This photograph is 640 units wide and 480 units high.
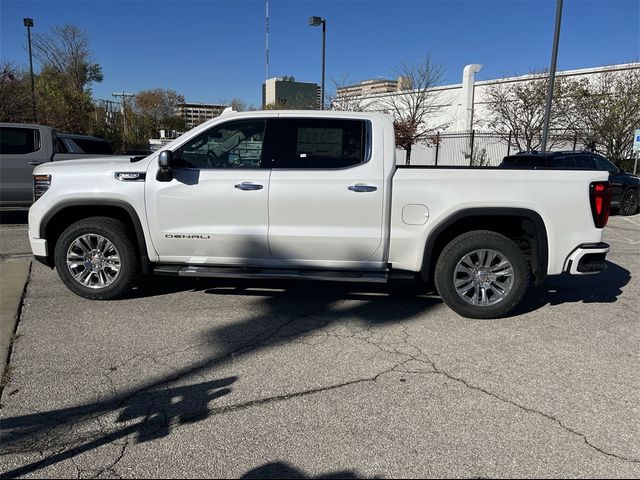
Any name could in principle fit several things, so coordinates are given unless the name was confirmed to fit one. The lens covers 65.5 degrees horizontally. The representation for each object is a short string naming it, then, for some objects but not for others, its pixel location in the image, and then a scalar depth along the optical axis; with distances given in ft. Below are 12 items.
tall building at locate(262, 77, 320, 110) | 114.83
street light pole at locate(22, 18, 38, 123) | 74.59
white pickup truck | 15.61
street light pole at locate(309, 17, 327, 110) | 66.64
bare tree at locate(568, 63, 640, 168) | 71.82
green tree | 85.56
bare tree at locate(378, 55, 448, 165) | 83.82
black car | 40.52
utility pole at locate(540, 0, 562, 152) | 44.56
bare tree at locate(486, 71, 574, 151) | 83.35
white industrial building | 96.94
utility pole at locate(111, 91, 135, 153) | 105.56
